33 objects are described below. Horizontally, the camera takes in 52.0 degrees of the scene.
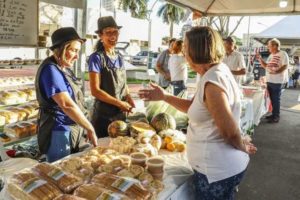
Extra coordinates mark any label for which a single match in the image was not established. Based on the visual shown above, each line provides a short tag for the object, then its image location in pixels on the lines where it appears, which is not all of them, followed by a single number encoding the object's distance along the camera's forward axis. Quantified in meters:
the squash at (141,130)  2.18
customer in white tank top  1.45
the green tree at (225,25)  18.85
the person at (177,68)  5.85
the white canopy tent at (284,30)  11.53
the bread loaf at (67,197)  1.30
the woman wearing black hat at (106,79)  2.53
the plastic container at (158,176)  1.63
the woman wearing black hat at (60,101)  1.93
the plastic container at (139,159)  1.71
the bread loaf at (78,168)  1.57
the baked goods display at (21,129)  3.10
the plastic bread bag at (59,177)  1.41
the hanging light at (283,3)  5.04
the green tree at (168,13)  34.59
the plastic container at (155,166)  1.63
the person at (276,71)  6.70
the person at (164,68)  6.39
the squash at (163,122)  2.44
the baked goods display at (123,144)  1.97
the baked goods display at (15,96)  3.28
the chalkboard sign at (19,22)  2.78
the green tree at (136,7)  35.75
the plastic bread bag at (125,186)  1.35
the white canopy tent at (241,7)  5.19
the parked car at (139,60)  23.53
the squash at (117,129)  2.28
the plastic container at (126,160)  1.67
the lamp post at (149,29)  26.36
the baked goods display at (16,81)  3.38
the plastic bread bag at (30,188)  1.32
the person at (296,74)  15.79
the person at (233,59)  5.73
